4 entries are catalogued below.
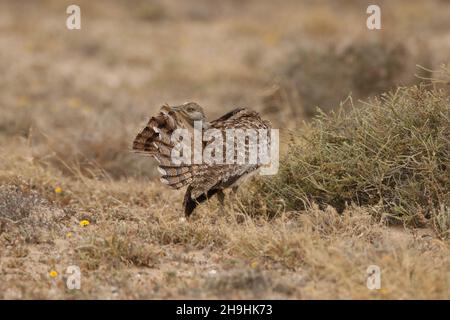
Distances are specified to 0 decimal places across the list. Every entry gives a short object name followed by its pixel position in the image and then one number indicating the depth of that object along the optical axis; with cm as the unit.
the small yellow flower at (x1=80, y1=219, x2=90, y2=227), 1152
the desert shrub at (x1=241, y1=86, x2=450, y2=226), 1109
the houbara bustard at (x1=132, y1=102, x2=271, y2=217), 1059
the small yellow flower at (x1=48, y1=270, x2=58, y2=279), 944
